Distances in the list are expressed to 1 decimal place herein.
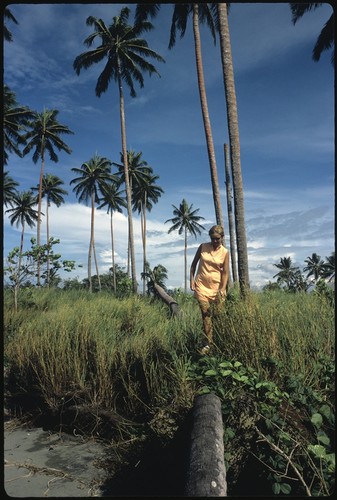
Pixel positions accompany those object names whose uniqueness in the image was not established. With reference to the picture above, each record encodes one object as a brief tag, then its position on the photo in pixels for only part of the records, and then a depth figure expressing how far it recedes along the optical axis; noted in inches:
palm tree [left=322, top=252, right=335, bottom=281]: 2369.5
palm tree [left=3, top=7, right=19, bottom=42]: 677.2
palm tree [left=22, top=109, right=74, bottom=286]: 1294.3
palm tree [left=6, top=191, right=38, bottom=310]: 1957.4
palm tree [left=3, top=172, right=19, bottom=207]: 1647.4
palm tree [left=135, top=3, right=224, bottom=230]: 560.4
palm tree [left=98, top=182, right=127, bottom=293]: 1880.4
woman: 199.9
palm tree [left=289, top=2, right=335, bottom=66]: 667.4
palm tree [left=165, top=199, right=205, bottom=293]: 2117.4
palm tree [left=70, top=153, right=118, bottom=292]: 1622.8
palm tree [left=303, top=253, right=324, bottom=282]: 2706.7
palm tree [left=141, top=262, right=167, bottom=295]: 1514.5
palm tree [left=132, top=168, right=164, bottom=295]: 1697.8
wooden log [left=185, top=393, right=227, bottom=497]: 80.7
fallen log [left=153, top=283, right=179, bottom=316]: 356.3
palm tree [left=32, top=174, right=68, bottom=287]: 1706.4
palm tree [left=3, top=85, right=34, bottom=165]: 1016.2
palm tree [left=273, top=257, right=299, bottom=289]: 2582.7
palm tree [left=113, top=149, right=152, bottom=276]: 1461.6
